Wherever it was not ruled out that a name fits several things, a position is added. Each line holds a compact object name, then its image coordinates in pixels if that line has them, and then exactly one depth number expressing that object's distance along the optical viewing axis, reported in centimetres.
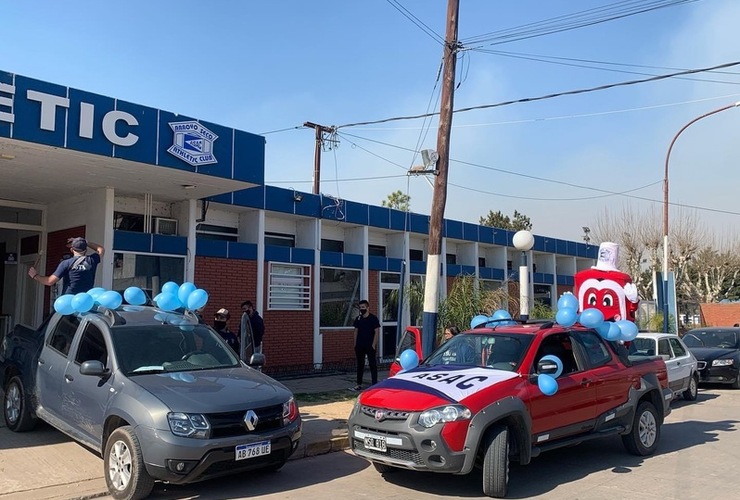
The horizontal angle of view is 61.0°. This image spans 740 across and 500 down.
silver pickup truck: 574
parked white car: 1242
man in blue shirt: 880
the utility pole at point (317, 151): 2772
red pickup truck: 596
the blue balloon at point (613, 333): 821
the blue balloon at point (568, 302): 834
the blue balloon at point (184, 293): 848
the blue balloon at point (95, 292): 774
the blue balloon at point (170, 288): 840
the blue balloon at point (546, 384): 660
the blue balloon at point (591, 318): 798
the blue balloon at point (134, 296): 822
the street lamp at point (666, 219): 2081
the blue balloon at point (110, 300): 758
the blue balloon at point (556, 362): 669
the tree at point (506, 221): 5516
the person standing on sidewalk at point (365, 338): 1259
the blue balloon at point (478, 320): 864
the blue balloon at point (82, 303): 743
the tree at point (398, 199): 5122
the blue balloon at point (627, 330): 843
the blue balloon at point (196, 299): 827
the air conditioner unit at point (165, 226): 1303
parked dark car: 1511
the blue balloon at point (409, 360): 807
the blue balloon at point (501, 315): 920
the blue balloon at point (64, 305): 764
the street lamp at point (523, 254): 1199
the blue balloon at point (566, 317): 780
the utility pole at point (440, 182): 1126
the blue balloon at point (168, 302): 819
